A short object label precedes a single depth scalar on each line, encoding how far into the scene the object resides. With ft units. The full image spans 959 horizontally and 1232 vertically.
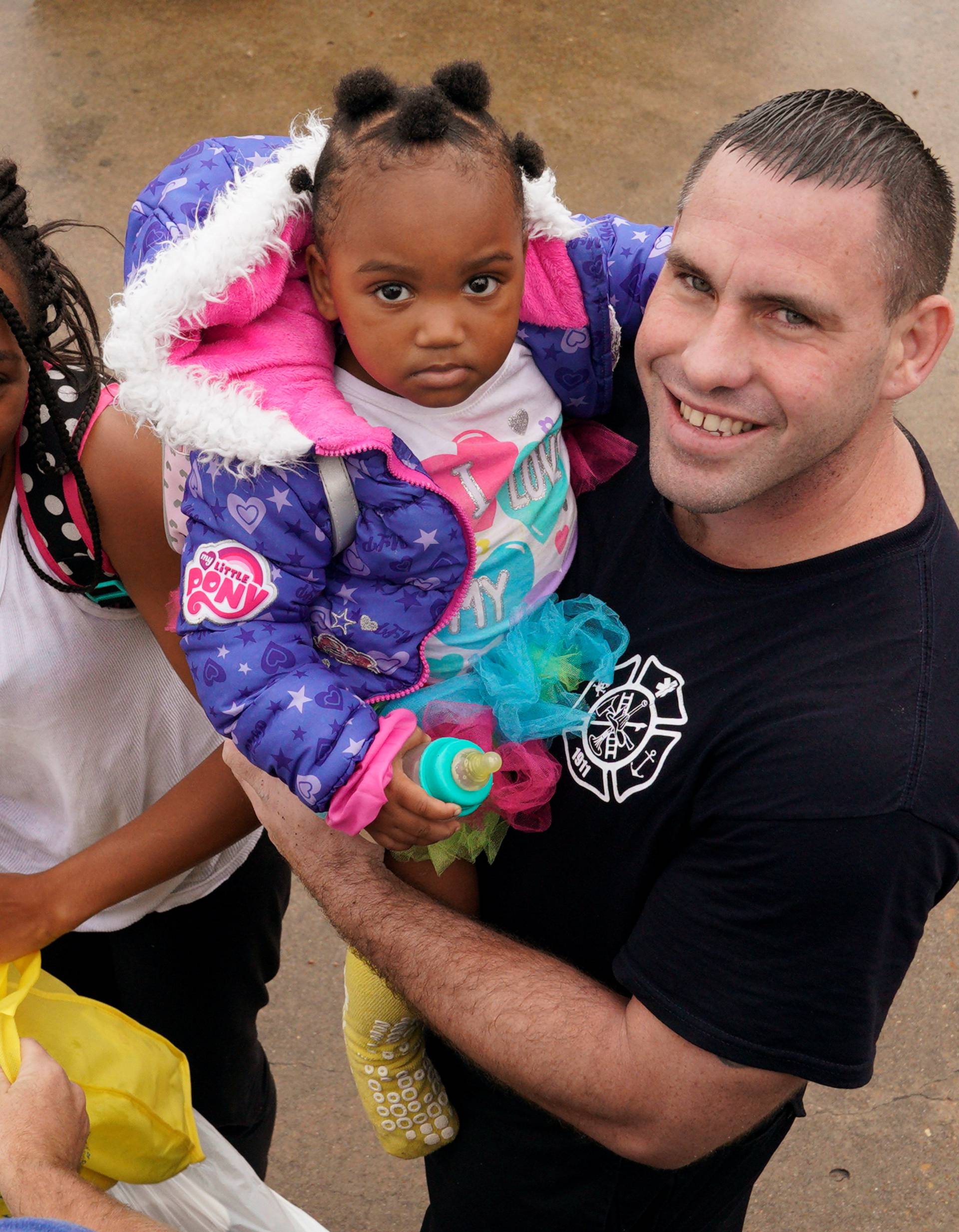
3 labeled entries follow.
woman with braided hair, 5.67
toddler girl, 5.32
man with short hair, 4.65
